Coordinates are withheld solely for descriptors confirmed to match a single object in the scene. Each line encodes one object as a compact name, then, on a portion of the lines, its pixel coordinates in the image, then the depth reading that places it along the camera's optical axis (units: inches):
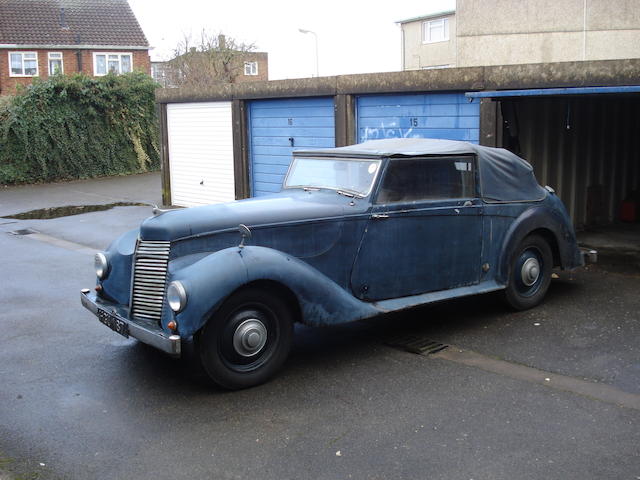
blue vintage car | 202.1
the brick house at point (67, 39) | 1355.8
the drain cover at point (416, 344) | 242.2
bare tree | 1413.6
